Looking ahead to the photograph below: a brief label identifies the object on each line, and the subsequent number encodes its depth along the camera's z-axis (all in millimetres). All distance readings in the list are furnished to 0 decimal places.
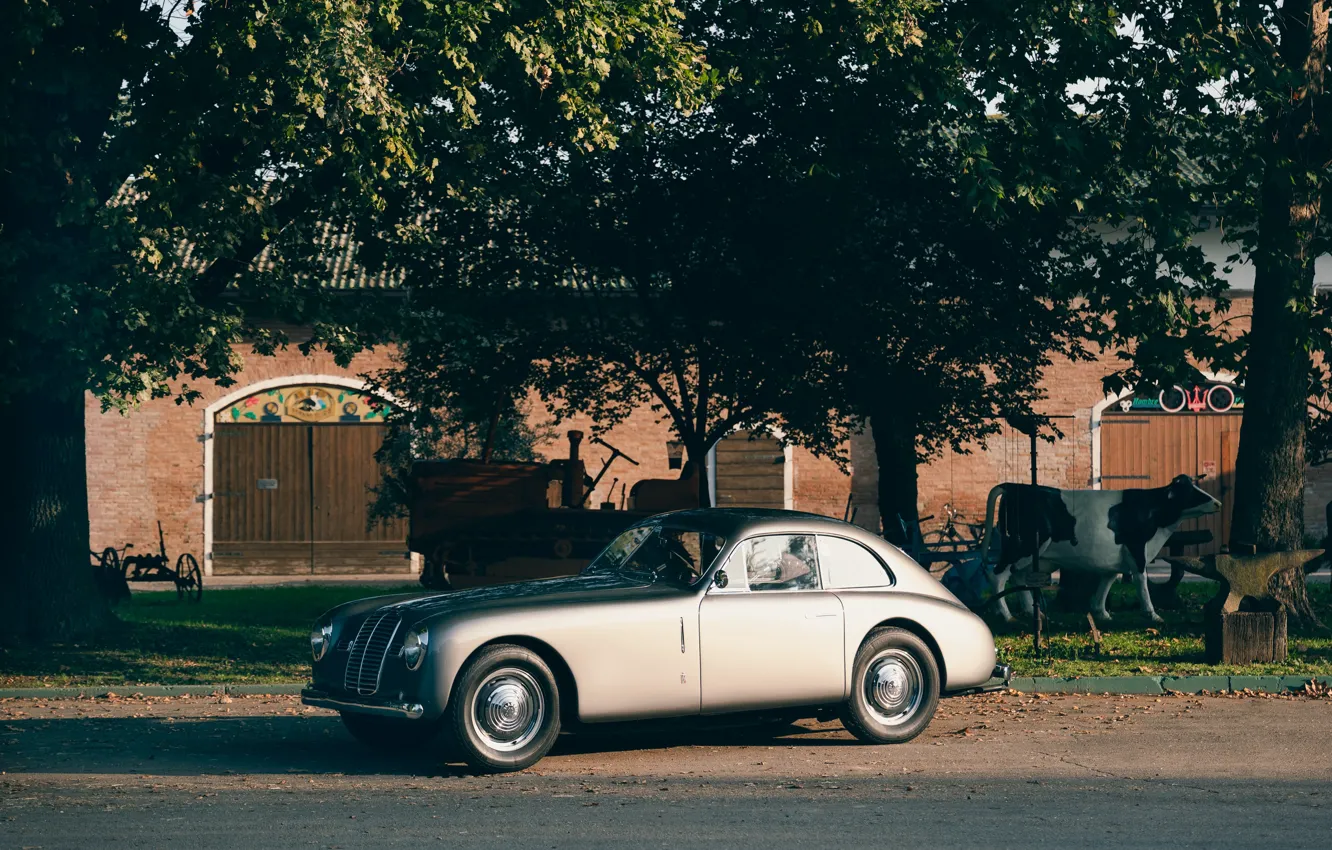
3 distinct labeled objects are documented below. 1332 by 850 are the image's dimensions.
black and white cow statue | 15633
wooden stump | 12625
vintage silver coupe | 8211
